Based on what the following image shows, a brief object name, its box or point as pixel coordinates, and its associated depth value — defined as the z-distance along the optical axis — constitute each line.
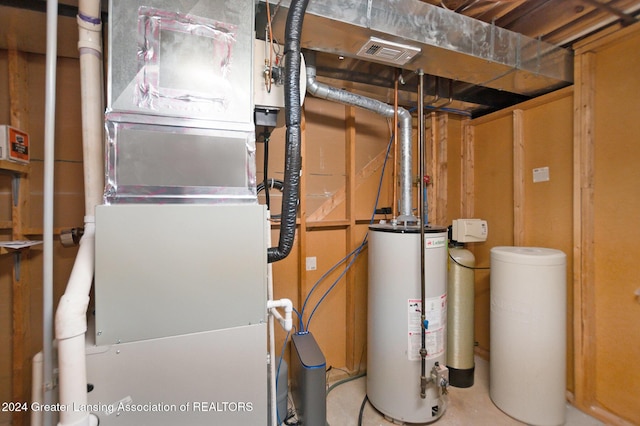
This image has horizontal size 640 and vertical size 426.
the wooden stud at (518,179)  2.20
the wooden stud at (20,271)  1.49
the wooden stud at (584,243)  1.79
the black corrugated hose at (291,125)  1.11
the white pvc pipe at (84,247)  0.78
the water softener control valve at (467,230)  2.16
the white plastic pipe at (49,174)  0.89
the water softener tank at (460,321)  2.08
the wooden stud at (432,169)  2.54
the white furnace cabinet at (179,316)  0.88
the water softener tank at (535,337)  1.69
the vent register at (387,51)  1.42
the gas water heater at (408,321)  1.67
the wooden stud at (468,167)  2.62
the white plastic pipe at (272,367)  1.20
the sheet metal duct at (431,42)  1.30
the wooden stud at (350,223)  2.24
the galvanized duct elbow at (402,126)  1.87
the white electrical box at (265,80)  1.18
